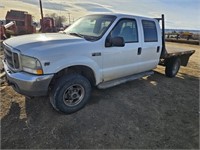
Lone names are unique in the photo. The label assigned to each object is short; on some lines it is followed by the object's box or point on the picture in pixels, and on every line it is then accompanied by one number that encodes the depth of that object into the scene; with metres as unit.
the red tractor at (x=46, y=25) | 17.15
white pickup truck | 2.39
